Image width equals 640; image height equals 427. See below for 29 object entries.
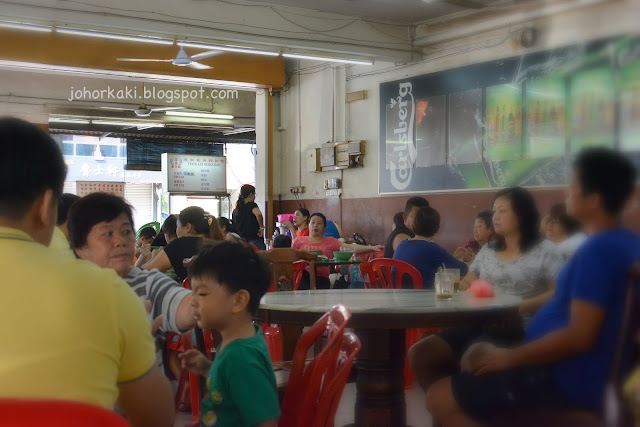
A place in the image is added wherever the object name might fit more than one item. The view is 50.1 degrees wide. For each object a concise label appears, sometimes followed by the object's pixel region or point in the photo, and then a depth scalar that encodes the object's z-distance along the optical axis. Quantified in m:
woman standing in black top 7.73
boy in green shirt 1.55
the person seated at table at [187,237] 4.07
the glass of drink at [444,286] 2.60
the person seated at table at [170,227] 5.26
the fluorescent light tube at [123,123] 11.90
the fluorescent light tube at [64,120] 11.30
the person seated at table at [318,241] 6.30
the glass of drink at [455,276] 2.69
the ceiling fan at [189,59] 6.57
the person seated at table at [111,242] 1.99
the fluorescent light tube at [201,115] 11.11
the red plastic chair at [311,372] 1.61
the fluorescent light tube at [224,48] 6.84
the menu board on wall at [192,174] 9.86
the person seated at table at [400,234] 4.80
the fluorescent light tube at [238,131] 12.37
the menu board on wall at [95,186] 15.38
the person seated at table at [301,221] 7.52
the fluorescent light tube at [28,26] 6.10
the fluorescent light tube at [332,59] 7.37
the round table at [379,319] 2.26
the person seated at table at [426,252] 3.81
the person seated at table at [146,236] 6.73
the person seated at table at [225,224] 6.90
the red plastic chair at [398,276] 3.83
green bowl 5.56
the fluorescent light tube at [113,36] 6.22
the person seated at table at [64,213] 2.53
